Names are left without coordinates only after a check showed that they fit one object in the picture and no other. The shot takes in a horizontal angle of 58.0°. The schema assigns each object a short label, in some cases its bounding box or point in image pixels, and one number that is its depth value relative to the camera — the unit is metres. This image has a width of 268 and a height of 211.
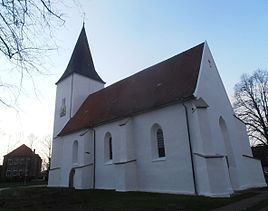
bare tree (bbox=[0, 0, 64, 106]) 3.42
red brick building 56.00
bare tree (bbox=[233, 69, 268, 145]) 27.55
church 12.71
